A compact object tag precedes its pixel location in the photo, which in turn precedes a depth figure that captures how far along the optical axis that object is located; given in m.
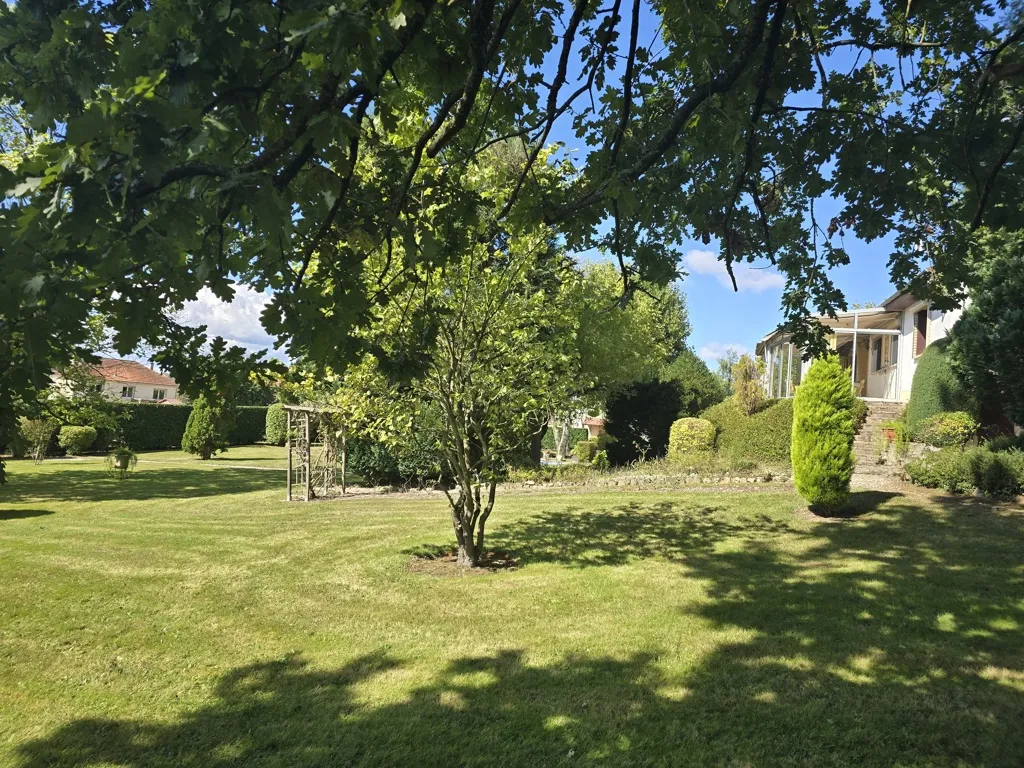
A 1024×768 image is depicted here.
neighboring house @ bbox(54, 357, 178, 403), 41.59
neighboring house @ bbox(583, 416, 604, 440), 39.41
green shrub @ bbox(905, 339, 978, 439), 13.70
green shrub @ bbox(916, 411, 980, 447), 12.61
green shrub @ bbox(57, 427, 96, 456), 24.05
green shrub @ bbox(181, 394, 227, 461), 25.70
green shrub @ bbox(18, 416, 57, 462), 20.63
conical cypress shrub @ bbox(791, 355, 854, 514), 9.69
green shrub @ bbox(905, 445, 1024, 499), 9.73
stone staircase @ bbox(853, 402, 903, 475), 13.93
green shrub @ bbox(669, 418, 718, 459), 16.88
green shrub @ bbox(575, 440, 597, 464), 20.57
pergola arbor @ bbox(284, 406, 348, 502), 13.88
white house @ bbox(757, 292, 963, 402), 18.44
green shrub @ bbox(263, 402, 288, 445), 33.09
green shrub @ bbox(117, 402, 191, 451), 27.59
